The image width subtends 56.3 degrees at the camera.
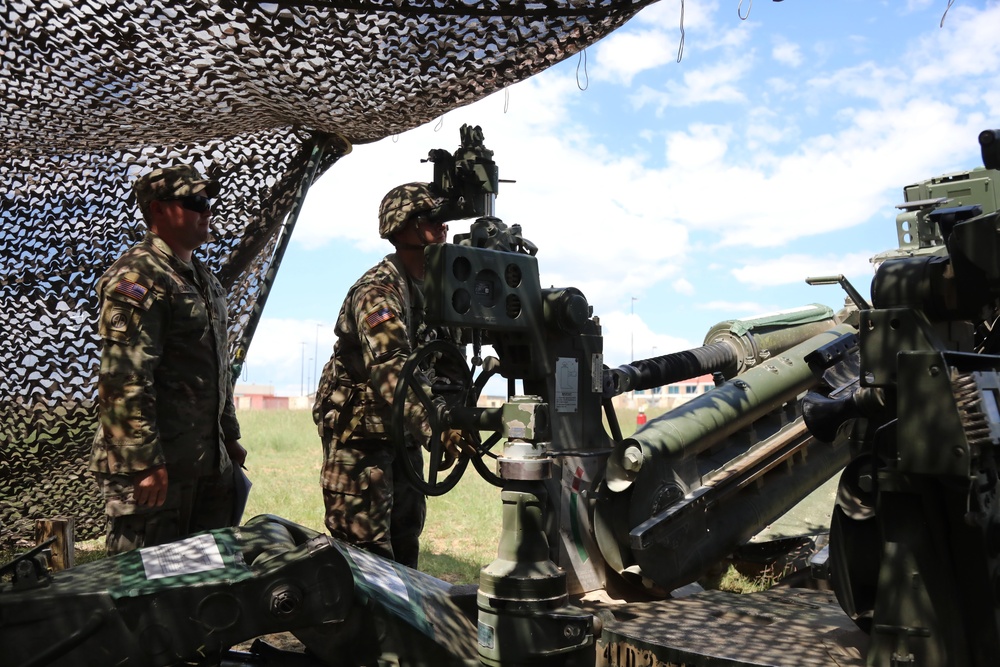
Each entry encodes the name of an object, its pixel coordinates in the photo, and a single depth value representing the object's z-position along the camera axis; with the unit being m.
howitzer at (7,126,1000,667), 2.64
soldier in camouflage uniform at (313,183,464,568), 4.00
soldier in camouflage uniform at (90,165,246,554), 3.54
